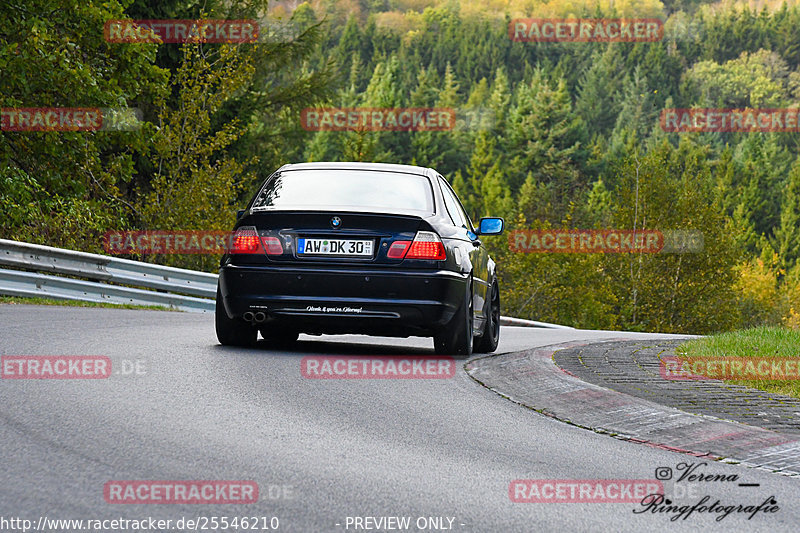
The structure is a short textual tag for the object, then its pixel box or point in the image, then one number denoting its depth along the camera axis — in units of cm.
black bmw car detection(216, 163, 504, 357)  1944
